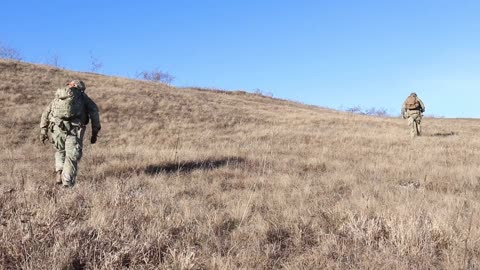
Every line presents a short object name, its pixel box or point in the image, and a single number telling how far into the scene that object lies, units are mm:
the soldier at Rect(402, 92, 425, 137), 17109
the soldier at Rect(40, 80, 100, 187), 7141
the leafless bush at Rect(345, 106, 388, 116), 63759
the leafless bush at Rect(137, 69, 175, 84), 59000
